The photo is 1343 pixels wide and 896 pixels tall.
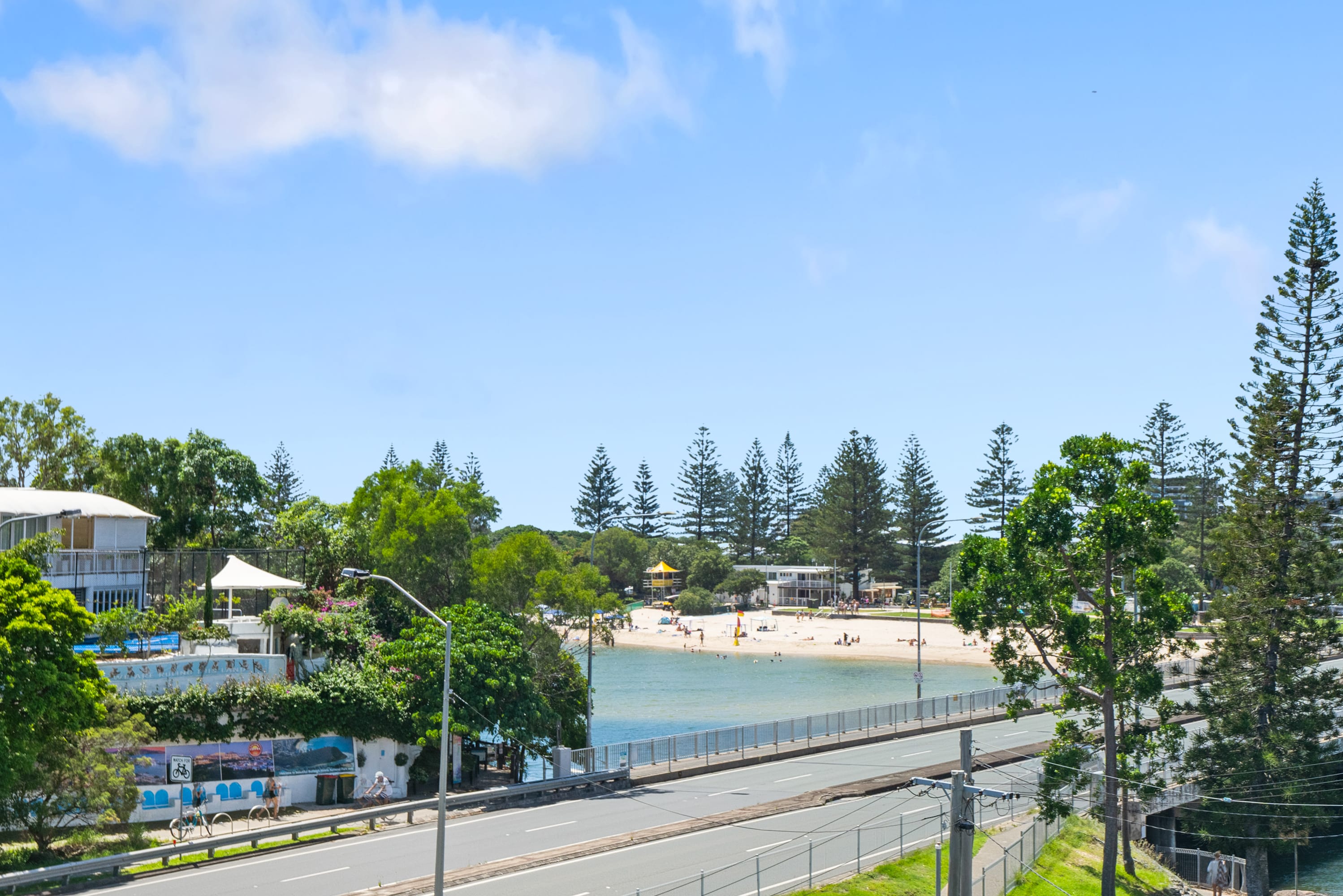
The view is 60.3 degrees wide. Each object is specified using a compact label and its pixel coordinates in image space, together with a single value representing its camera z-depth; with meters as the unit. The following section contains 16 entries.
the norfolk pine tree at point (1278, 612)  46.31
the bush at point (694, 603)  153.00
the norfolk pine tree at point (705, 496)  182.50
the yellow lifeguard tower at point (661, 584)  163.50
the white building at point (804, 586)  155.62
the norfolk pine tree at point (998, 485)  146.88
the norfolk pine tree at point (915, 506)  153.50
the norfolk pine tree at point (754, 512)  178.88
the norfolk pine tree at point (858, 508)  152.12
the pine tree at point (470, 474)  169.50
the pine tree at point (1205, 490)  138.38
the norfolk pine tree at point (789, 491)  185.00
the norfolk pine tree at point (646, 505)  183.12
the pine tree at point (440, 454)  170.89
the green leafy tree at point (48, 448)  62.53
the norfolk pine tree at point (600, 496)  181.12
